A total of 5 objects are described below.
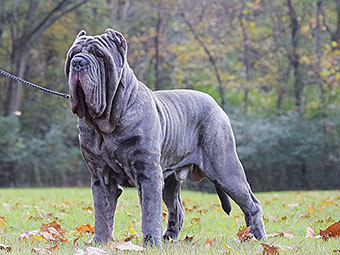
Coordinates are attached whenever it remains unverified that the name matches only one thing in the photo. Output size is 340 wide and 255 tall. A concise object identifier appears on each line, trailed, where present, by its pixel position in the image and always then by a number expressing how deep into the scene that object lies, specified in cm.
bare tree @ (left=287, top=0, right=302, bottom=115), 2116
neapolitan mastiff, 371
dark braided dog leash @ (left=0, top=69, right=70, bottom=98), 476
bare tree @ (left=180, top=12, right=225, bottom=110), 1980
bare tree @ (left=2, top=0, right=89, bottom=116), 2102
